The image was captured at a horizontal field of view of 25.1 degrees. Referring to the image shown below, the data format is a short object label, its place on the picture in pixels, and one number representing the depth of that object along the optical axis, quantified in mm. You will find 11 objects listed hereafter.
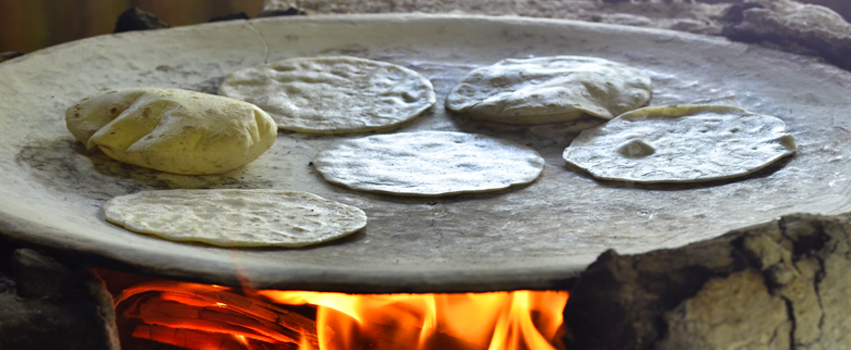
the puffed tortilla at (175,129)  1229
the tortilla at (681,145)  1250
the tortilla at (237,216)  1151
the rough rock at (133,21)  1552
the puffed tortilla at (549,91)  1339
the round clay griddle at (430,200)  1108
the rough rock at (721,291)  1092
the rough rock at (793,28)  1439
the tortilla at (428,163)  1240
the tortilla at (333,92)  1355
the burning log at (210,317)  1183
